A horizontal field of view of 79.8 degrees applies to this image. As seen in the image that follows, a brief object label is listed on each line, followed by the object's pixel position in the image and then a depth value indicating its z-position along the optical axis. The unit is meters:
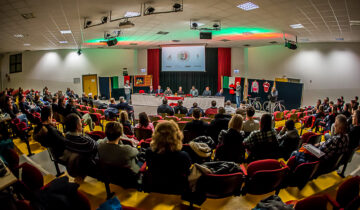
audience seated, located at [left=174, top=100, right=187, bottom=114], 7.45
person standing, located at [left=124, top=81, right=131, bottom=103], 14.33
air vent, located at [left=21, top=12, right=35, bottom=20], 5.98
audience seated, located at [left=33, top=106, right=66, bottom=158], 3.12
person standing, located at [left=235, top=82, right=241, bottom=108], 12.17
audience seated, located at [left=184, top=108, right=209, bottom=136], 4.22
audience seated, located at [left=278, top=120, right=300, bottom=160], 3.61
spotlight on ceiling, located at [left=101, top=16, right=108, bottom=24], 6.54
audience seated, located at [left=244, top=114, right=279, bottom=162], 3.29
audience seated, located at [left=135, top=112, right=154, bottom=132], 4.21
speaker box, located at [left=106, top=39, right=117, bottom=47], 8.88
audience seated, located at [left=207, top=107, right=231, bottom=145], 4.29
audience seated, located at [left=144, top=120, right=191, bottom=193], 2.36
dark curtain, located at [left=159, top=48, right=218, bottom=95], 16.08
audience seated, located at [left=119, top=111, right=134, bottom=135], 4.57
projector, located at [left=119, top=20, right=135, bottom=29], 6.27
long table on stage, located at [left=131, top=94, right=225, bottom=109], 10.40
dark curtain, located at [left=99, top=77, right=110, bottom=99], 15.80
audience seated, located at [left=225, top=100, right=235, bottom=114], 7.45
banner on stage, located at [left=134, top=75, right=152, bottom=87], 15.97
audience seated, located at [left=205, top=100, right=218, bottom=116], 7.33
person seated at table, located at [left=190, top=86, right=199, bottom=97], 12.85
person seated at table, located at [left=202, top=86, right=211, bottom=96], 13.09
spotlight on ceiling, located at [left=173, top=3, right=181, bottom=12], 5.49
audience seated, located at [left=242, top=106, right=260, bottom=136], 4.26
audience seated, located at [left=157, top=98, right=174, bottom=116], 7.12
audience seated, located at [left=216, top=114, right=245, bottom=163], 3.18
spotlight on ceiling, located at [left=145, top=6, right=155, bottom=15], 5.59
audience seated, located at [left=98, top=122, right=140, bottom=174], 2.59
